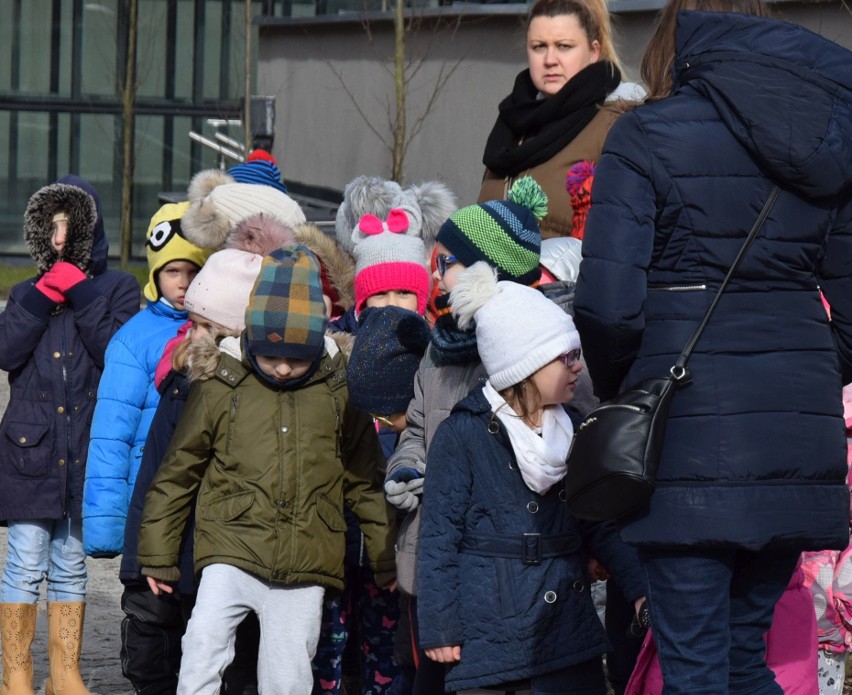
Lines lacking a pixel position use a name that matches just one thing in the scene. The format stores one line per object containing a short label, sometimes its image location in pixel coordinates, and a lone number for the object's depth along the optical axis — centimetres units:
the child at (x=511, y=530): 690
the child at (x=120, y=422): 935
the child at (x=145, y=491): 875
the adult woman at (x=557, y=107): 909
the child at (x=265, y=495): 802
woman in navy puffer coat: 596
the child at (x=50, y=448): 1001
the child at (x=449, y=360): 753
